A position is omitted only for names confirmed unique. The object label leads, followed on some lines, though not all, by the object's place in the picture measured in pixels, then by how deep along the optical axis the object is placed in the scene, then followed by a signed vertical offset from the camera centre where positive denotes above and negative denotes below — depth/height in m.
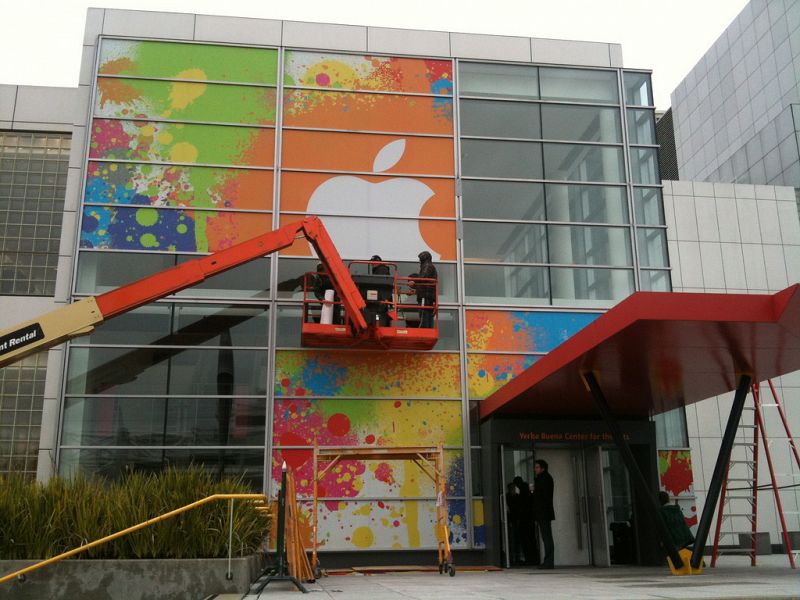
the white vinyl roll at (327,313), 18.39 +4.35
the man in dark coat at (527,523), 17.89 -0.13
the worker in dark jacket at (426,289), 19.12 +5.04
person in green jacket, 15.88 -0.19
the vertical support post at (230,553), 10.96 -0.42
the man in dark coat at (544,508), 16.88 +0.17
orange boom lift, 16.91 +4.38
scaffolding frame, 14.34 +1.06
